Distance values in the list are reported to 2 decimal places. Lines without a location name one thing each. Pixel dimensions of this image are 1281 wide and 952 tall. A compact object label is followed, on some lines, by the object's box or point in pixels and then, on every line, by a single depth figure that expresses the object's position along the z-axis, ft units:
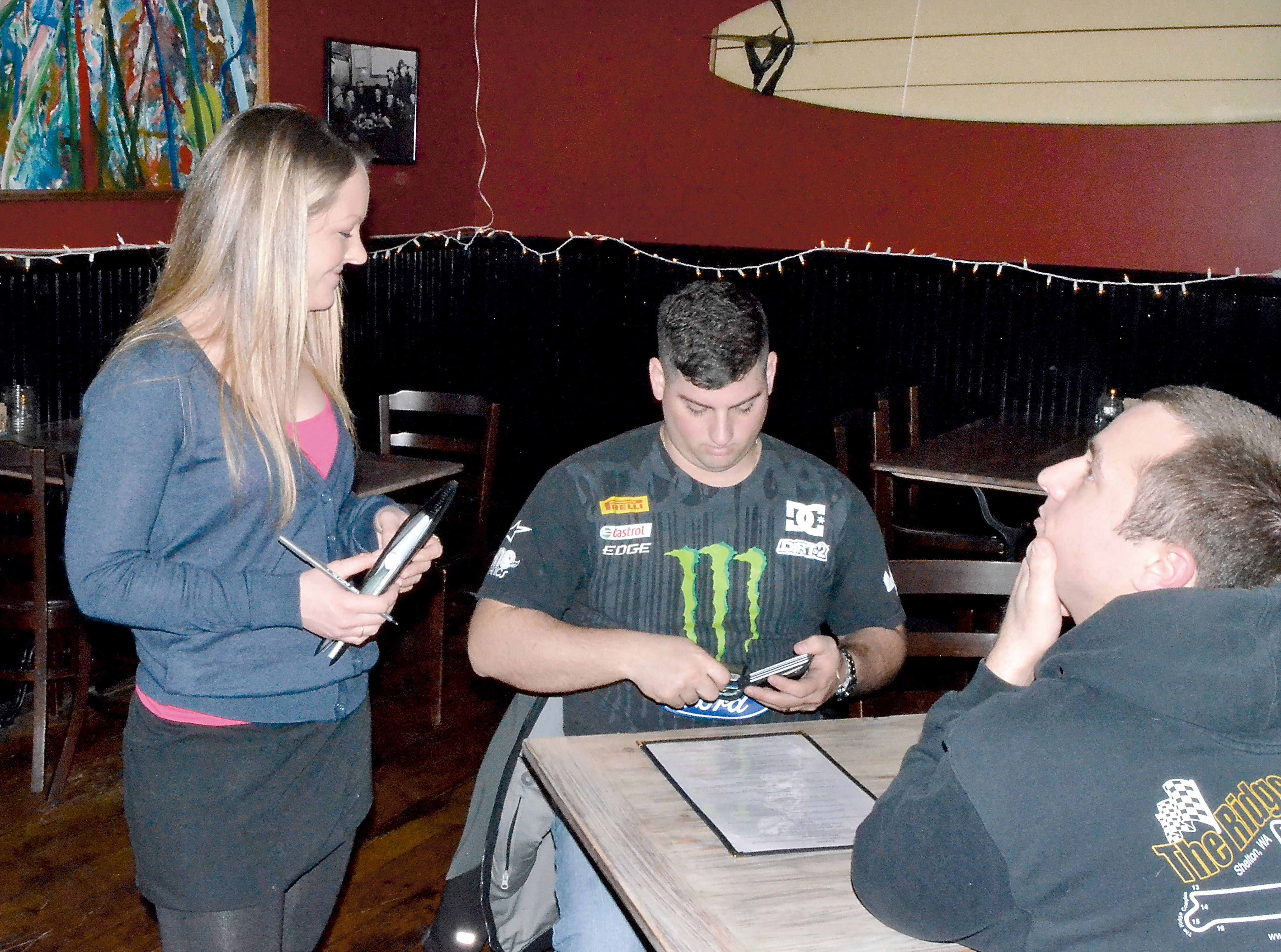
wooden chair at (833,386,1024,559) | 13.29
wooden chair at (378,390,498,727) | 12.95
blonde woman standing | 4.59
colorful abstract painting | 13.15
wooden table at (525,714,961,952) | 4.11
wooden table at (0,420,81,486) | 10.44
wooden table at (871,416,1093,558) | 13.08
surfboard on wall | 9.84
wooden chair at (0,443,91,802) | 10.34
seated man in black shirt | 6.43
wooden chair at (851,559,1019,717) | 7.43
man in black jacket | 3.36
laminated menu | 4.76
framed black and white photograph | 17.56
